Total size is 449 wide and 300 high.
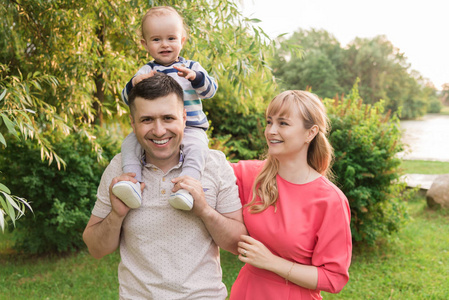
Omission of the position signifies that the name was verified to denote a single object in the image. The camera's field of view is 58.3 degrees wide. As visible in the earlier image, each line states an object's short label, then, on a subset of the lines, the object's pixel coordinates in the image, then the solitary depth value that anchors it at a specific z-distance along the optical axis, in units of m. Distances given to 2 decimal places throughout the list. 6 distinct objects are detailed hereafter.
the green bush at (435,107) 43.63
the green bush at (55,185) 5.20
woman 1.96
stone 7.66
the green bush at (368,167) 5.05
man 1.94
